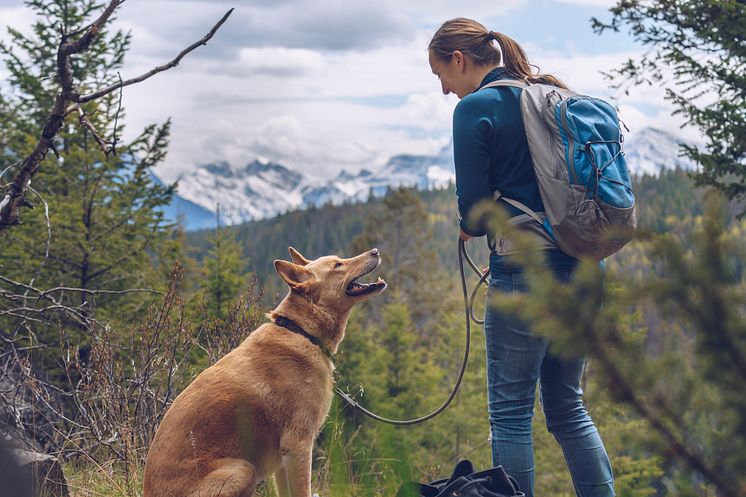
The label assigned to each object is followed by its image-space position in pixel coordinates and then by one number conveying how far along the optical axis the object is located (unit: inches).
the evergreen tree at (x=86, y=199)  574.6
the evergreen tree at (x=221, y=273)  597.8
